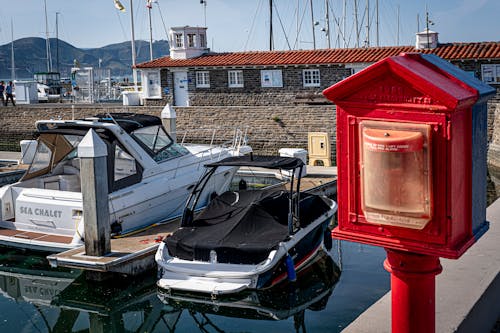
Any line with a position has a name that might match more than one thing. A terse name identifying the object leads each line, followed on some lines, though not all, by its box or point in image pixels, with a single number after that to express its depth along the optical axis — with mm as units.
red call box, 2730
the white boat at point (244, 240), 9641
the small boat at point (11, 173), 18239
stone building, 28969
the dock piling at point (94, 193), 10234
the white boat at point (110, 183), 12125
